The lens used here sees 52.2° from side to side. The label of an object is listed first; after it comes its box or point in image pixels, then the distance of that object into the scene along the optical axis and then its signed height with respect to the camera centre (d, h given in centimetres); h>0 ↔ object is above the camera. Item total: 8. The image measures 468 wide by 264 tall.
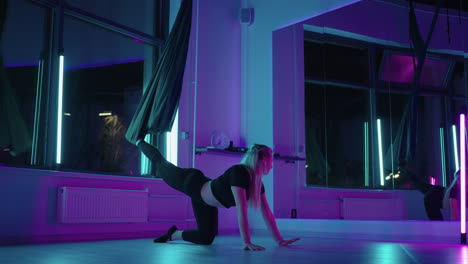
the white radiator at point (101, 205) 477 -34
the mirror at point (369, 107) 468 +79
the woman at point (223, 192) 346 -14
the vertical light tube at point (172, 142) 623 +41
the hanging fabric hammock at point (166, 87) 509 +100
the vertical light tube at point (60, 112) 510 +65
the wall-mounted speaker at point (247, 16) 714 +235
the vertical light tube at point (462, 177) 438 -2
